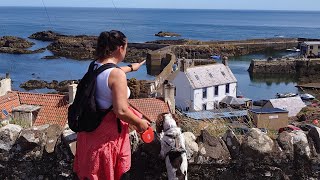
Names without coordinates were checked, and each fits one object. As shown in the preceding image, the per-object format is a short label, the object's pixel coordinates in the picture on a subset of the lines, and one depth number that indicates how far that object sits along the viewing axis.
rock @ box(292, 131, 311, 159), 3.87
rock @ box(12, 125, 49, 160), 3.89
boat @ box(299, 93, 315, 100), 36.84
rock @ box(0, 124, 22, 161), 3.94
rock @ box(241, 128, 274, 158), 3.87
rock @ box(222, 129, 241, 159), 3.90
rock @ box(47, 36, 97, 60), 71.38
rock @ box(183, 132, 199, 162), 3.79
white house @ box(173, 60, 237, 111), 31.34
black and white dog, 3.61
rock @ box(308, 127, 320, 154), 3.92
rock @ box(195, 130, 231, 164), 3.84
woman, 3.11
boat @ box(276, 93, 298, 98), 38.73
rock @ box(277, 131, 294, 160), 3.89
